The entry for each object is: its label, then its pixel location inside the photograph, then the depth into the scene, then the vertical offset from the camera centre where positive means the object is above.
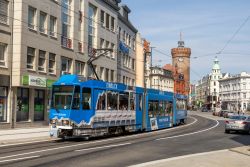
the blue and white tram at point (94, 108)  22.34 -0.01
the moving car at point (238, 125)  32.41 -1.15
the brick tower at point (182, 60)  163.73 +18.85
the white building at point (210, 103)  181.00 +2.41
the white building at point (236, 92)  171.74 +7.04
